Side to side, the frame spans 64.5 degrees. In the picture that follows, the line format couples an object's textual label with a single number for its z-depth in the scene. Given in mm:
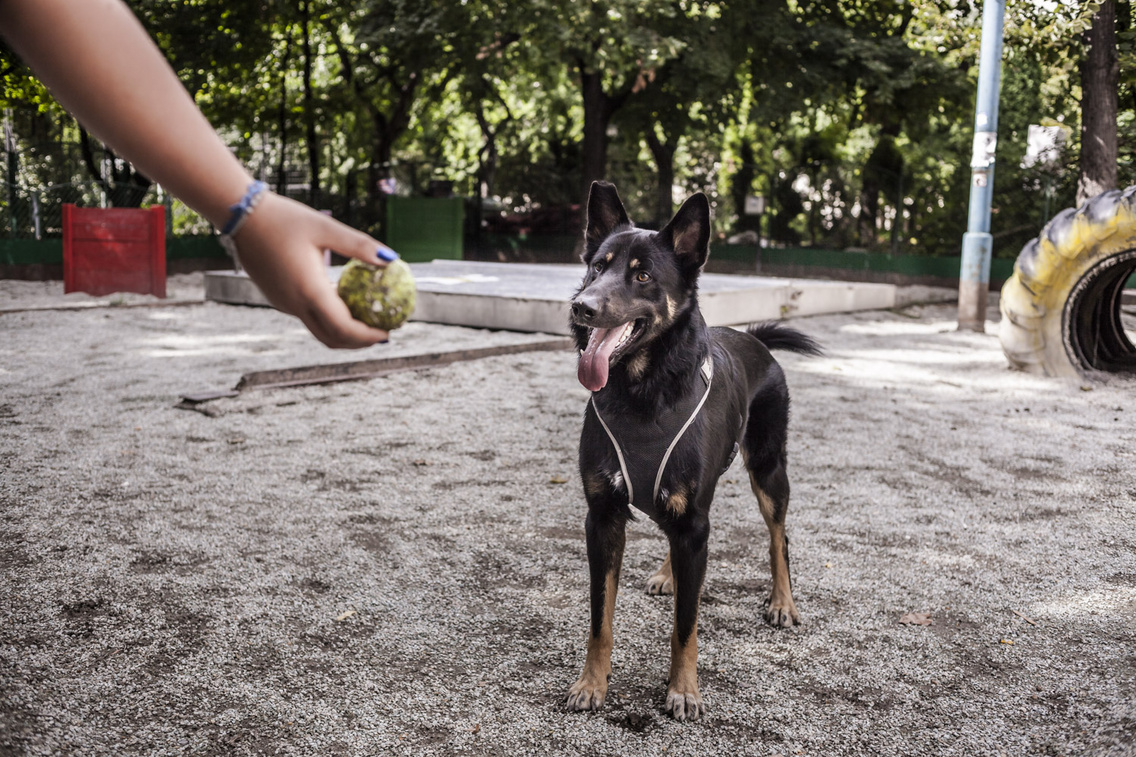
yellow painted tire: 8461
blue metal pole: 11641
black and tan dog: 2910
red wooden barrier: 14906
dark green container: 22234
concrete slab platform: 11578
